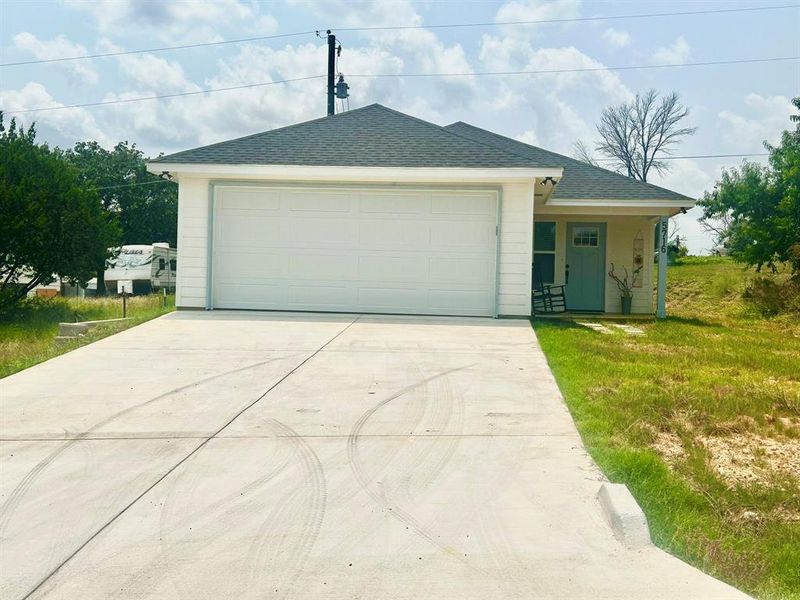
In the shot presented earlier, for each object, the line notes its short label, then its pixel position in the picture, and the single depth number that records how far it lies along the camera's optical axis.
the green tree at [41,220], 17.91
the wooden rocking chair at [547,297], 16.30
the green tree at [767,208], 17.74
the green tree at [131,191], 38.44
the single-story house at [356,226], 12.66
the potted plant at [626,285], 17.06
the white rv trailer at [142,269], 27.80
